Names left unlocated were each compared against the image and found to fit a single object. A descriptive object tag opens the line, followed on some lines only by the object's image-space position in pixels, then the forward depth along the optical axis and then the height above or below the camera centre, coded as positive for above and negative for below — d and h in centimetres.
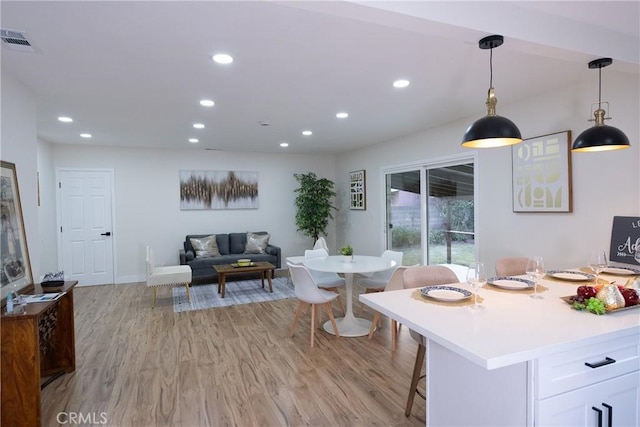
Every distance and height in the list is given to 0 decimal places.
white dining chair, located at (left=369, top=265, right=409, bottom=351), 325 -74
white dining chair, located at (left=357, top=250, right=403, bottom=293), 396 -85
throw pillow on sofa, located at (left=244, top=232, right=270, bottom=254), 668 -66
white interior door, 592 -22
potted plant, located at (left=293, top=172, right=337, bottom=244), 688 +8
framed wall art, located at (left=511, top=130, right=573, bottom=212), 326 +30
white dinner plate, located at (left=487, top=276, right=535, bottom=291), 206 -48
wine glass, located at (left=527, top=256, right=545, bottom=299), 195 -39
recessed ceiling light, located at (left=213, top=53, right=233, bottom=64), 246 +109
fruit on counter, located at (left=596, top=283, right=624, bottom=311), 163 -45
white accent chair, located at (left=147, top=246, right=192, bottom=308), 466 -88
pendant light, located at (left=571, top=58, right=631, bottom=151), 221 +42
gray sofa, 594 -83
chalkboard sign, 259 -27
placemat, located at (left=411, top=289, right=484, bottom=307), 177 -50
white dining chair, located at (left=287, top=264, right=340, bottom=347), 338 -84
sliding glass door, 460 -11
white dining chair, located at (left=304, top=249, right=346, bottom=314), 400 -85
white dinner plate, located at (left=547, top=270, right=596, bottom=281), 229 -49
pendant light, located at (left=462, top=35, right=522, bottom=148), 192 +43
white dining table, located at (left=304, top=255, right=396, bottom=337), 359 -63
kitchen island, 129 -65
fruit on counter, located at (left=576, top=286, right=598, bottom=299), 169 -43
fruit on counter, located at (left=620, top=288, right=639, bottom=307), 167 -46
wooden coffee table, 531 -92
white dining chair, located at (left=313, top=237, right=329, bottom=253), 556 -59
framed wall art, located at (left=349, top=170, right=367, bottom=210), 664 +34
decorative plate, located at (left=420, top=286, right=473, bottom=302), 182 -48
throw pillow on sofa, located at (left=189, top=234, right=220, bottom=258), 622 -65
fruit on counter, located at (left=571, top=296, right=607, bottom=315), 160 -48
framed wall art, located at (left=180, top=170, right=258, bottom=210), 666 +40
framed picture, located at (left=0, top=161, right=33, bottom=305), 245 -19
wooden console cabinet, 206 -92
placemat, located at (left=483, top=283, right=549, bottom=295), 201 -50
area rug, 490 -131
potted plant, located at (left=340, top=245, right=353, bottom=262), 413 -54
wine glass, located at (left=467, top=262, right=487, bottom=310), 176 -36
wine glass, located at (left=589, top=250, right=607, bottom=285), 220 -36
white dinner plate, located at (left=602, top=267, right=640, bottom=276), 232 -47
